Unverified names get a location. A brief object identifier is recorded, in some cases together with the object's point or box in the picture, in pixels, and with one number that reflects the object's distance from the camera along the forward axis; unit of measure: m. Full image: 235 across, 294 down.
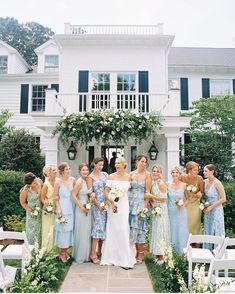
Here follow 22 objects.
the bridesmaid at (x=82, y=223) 5.59
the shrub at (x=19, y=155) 13.46
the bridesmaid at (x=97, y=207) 5.53
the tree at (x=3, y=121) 14.39
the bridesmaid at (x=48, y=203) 5.59
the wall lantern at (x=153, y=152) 11.52
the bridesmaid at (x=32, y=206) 5.62
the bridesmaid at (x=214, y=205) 5.48
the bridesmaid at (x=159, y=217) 5.52
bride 5.42
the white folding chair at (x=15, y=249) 4.11
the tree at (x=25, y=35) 36.47
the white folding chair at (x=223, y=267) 2.74
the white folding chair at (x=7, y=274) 3.50
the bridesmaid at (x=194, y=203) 5.79
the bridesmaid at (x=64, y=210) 5.49
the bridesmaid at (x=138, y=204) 5.54
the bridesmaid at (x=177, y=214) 5.51
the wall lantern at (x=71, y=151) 11.31
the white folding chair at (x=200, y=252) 3.93
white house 10.78
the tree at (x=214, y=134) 13.47
